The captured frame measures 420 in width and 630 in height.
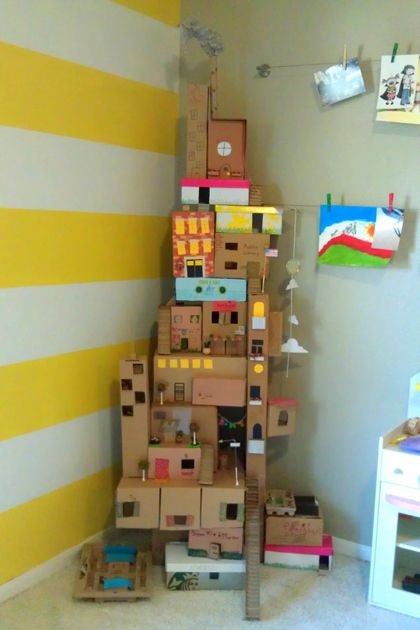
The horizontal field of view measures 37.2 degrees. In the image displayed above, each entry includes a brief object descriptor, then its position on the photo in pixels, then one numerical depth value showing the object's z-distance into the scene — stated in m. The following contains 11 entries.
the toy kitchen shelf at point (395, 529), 2.16
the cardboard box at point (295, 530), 2.50
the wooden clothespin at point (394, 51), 2.28
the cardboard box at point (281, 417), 2.51
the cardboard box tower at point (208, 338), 2.41
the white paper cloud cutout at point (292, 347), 2.56
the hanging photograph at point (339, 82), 2.39
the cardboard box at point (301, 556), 2.49
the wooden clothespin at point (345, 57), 2.40
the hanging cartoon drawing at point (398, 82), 2.28
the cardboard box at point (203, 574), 2.33
